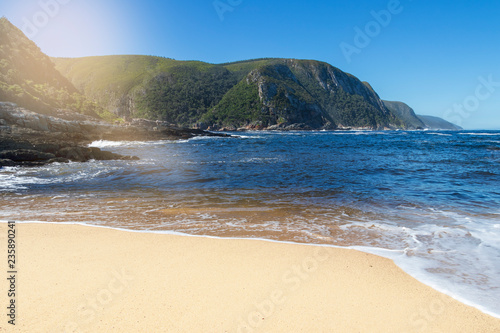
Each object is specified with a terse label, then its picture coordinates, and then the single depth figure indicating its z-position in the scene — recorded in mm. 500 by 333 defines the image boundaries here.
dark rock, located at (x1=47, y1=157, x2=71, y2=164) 15723
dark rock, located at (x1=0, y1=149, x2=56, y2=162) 15078
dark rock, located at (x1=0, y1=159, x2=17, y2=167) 14234
